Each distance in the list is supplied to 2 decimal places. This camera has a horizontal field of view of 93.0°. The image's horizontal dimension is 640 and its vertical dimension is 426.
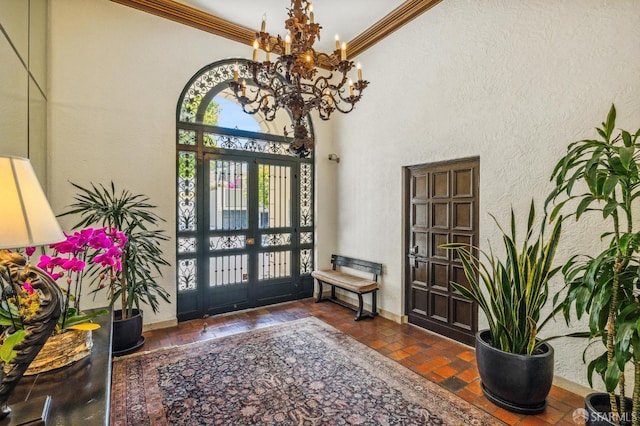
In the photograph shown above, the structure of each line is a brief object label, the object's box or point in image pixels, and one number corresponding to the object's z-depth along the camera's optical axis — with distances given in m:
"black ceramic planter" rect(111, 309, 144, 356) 3.10
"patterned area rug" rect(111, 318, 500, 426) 2.18
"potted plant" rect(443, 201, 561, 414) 2.19
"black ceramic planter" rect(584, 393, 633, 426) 1.72
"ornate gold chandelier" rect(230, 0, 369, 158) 2.24
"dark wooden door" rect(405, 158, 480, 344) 3.33
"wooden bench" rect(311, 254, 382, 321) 4.13
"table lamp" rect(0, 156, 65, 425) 0.98
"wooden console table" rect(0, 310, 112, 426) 1.05
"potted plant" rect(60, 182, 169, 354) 3.11
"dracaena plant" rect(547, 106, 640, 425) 1.56
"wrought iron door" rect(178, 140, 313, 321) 4.18
